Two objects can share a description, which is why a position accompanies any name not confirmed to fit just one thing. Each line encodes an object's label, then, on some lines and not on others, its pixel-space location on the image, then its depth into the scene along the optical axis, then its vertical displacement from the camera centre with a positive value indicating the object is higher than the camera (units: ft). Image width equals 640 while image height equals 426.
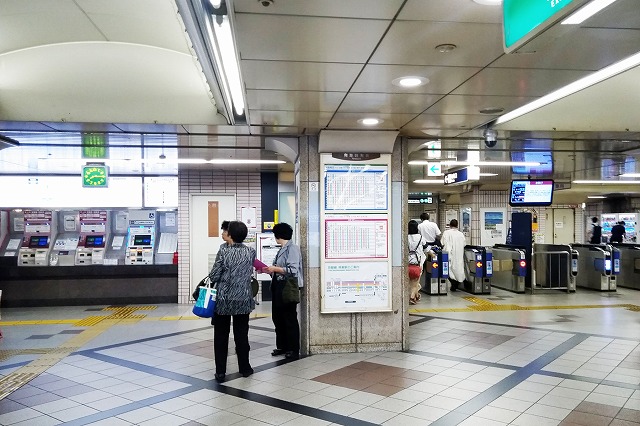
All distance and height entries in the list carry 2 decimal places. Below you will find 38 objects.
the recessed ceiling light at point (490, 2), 8.87 +3.96
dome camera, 22.63 +4.02
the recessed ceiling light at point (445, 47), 11.18 +4.00
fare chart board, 20.45 -0.44
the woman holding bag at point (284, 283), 19.65 -2.38
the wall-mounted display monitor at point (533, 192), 36.01 +2.24
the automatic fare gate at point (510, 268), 38.68 -3.57
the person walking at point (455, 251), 39.96 -2.21
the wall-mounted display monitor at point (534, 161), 31.09 +4.30
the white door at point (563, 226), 69.41 -0.47
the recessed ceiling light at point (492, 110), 17.07 +3.94
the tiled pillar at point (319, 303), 20.62 -3.24
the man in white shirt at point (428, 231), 39.66 -0.59
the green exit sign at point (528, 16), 6.42 +2.89
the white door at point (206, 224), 35.55 +0.11
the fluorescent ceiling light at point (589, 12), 7.78 +3.56
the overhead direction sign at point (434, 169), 37.32 +4.17
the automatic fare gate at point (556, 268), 39.40 -3.66
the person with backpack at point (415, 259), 32.09 -2.32
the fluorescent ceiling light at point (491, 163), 34.89 +4.32
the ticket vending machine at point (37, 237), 33.65 -0.72
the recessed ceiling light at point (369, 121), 18.54 +3.91
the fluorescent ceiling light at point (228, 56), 10.12 +4.12
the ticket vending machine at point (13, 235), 34.01 -0.57
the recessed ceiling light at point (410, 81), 13.66 +3.99
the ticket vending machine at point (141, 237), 34.65 -0.79
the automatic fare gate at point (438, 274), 37.81 -3.84
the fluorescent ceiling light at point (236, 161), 30.10 +3.94
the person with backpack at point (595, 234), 53.16 -1.25
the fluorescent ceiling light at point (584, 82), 13.87 +4.28
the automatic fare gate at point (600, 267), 39.65 -3.60
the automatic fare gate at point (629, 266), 41.55 -3.77
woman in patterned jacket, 17.13 -2.47
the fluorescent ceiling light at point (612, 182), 50.14 +4.15
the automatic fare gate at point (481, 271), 38.14 -3.65
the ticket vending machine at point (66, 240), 34.06 -0.95
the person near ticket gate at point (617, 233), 50.56 -1.11
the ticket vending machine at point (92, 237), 34.22 -0.76
